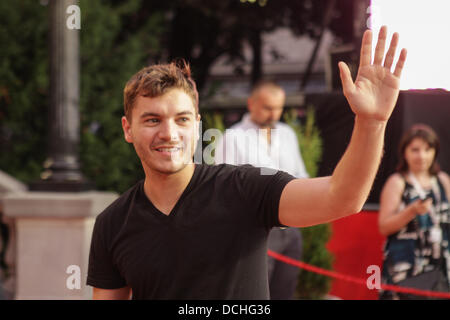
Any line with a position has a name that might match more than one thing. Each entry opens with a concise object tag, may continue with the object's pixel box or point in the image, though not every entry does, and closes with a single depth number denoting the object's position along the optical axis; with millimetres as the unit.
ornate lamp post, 5656
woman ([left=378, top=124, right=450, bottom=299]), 4188
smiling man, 1912
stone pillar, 5332
